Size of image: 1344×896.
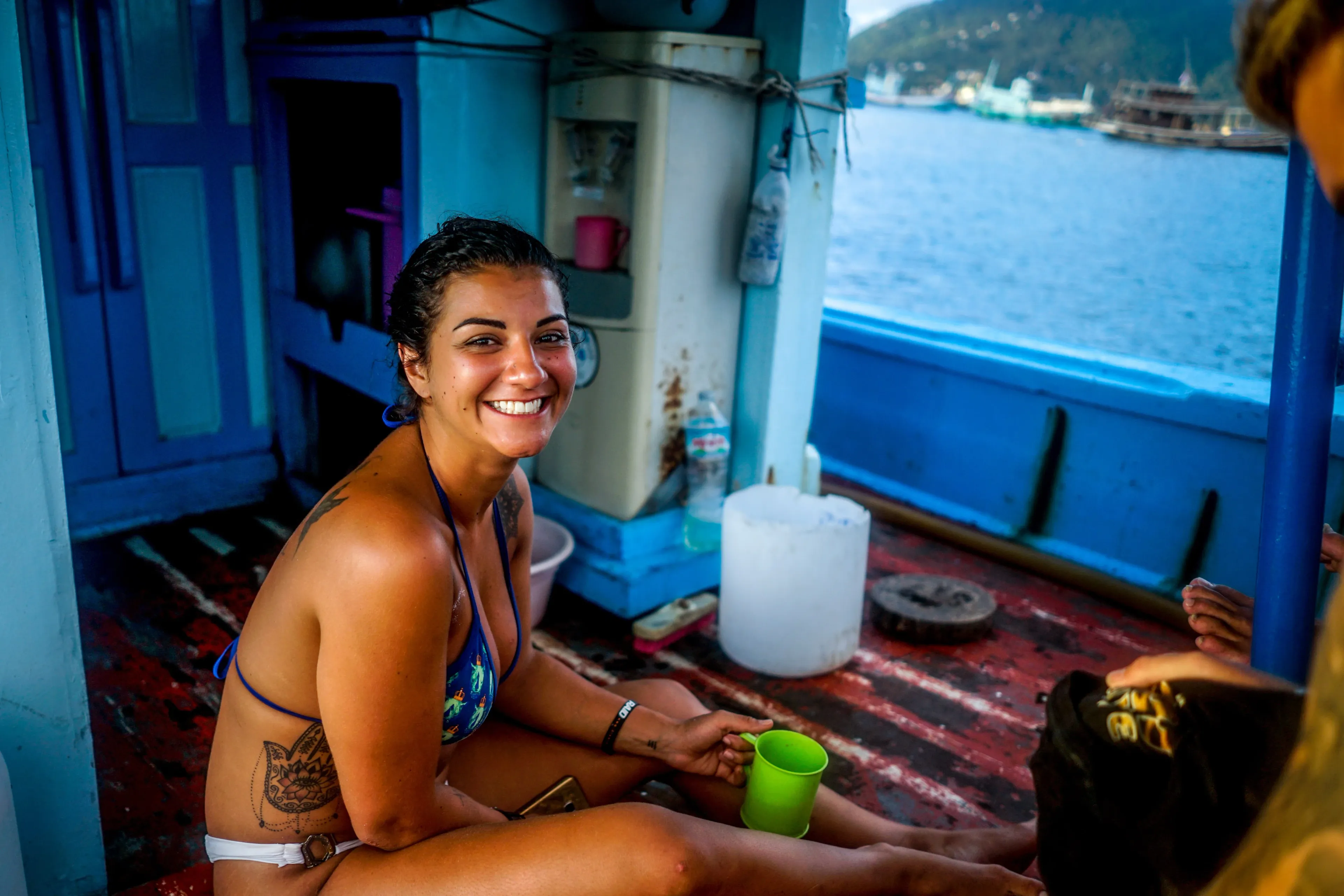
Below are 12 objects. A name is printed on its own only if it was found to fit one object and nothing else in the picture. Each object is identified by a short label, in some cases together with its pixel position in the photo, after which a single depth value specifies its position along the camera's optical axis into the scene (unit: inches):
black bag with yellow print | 36.0
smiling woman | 59.1
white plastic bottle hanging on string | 123.8
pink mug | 127.3
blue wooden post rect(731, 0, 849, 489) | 123.4
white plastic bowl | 121.5
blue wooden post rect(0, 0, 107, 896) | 59.4
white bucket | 115.3
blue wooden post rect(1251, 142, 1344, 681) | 40.8
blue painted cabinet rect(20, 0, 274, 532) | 133.1
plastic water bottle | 133.2
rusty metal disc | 130.4
